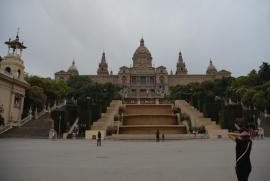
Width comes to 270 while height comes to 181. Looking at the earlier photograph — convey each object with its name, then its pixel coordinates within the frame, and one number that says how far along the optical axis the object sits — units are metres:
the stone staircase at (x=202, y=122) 22.52
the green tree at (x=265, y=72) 42.99
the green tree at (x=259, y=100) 34.77
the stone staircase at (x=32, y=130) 24.72
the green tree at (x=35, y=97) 35.44
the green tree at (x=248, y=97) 37.78
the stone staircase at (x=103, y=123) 22.85
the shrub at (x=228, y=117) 24.46
